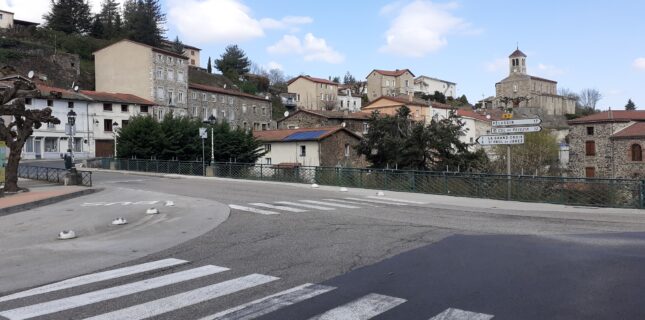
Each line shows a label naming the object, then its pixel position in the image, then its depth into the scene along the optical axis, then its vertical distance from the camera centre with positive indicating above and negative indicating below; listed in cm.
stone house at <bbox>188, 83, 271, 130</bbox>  8125 +906
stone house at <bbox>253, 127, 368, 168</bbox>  5584 +137
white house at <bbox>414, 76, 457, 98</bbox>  14400 +2039
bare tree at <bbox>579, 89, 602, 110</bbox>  14838 +1549
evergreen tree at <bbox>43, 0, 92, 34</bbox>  9262 +2678
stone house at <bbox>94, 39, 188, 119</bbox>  7362 +1302
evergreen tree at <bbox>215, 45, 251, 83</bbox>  11875 +2284
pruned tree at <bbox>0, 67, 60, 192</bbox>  1962 +192
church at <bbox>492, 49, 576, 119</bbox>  13950 +1775
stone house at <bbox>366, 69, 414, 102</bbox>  13262 +1935
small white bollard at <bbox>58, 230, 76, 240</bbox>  1077 -146
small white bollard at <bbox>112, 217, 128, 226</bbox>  1253 -142
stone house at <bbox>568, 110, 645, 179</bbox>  5997 +99
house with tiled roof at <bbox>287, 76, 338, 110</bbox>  11512 +1519
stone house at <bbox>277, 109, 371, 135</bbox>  7038 +546
